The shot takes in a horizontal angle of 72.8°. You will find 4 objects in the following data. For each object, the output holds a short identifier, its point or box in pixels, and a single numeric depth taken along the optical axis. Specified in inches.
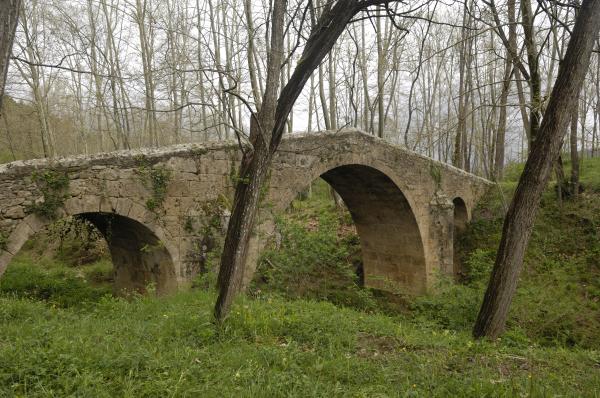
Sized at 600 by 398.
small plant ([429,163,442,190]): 443.1
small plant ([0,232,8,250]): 179.6
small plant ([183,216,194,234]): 242.8
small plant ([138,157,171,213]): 224.5
